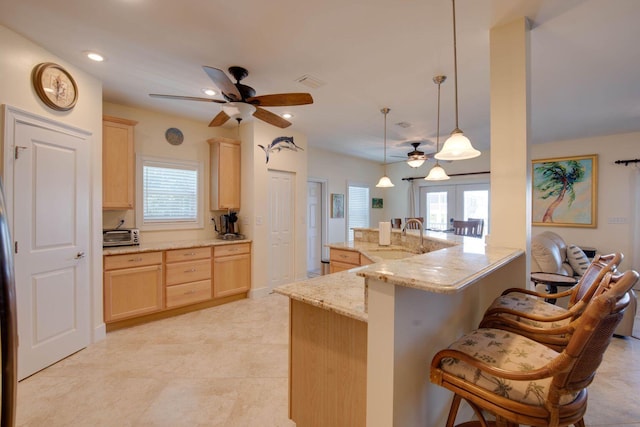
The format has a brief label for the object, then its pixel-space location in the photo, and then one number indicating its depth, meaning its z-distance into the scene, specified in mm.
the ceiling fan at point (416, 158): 4160
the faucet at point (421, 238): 2932
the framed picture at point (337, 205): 6363
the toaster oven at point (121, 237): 3301
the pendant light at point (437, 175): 3592
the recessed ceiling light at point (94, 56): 2440
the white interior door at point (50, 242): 2262
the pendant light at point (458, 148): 1903
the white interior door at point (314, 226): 6070
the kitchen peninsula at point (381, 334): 1123
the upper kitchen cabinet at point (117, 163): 3199
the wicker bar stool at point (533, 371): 947
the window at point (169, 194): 3809
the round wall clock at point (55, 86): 2334
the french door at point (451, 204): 6211
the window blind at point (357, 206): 6797
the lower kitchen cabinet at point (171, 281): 3117
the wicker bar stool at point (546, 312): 1396
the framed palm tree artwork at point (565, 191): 5008
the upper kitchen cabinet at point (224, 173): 4215
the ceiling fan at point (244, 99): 2322
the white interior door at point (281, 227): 4598
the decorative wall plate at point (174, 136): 3990
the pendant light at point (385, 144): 3739
